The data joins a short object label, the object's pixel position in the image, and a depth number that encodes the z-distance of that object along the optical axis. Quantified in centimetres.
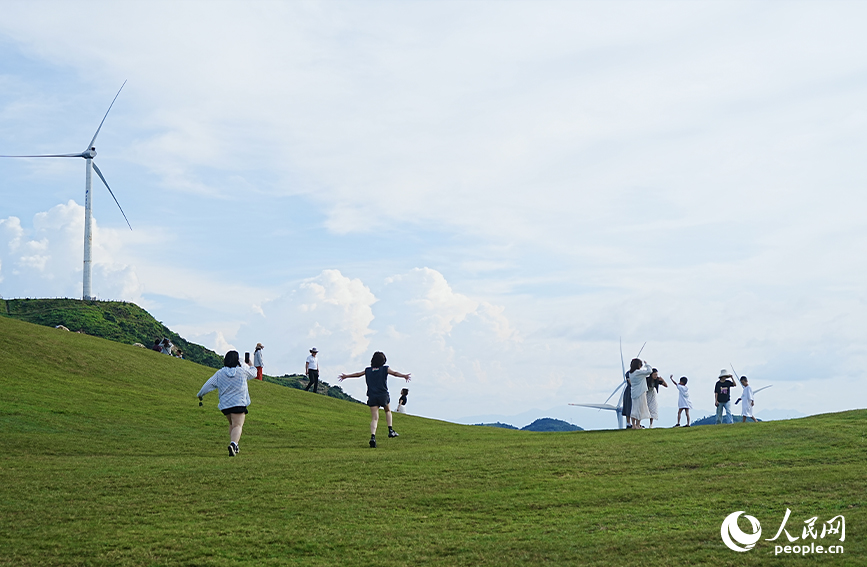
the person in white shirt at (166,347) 5838
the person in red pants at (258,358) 4791
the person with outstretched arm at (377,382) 2505
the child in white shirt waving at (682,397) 3538
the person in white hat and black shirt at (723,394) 3466
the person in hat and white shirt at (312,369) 4991
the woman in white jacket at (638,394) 2980
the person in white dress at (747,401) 3769
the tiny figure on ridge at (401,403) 4600
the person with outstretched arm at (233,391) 2150
